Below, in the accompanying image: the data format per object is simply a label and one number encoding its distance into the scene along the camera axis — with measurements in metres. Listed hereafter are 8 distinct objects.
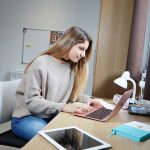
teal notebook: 0.96
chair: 1.35
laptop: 1.26
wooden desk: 0.84
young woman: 1.35
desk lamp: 1.92
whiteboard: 3.92
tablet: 0.82
